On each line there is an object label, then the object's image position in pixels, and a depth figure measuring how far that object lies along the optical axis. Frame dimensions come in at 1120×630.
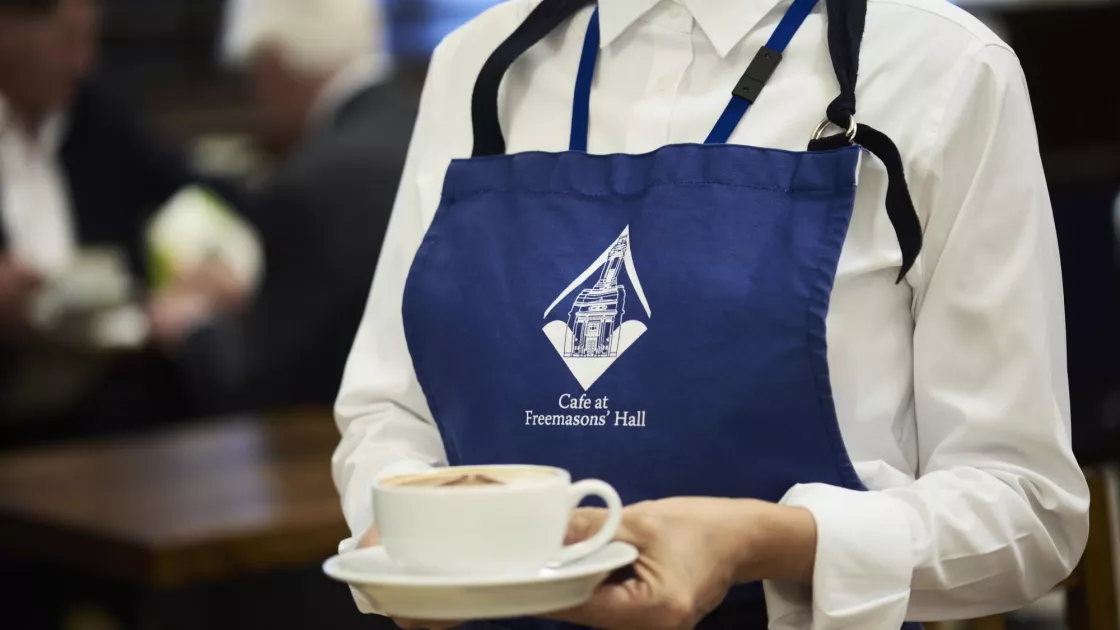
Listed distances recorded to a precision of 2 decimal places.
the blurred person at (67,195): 6.93
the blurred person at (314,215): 6.29
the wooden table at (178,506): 4.05
